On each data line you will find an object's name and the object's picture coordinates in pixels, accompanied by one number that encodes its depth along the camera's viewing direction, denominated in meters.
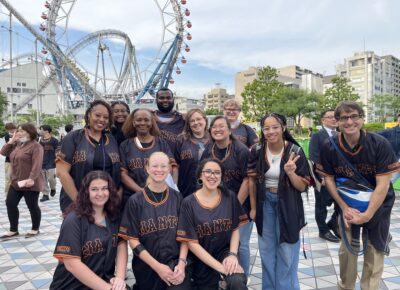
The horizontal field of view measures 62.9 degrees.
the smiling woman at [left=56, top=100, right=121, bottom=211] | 2.92
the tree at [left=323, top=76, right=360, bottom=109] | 33.44
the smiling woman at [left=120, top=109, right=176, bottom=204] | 3.04
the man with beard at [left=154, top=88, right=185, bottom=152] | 3.77
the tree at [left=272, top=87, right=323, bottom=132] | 39.50
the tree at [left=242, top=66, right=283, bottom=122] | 28.05
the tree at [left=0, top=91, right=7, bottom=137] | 23.96
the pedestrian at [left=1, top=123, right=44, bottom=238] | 5.00
